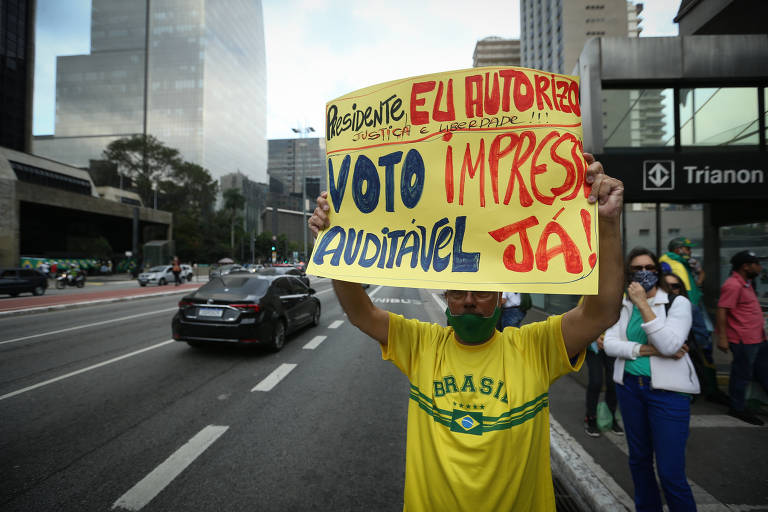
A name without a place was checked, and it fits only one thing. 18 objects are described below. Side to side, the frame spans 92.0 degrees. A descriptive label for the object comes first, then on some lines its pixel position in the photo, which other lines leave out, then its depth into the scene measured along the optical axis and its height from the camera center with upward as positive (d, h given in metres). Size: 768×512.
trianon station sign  4.90 +1.18
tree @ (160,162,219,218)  61.00 +12.03
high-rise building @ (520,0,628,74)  59.31 +40.64
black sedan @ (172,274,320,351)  6.83 -0.99
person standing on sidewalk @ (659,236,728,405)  3.69 -0.48
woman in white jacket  2.16 -0.77
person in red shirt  4.01 -0.75
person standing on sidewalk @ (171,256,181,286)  25.48 -0.68
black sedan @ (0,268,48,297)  17.38 -1.00
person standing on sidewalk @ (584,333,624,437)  3.81 -1.35
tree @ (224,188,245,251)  75.81 +12.57
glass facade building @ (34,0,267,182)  95.94 +48.71
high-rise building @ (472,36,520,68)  91.00 +52.59
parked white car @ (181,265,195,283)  31.86 -1.08
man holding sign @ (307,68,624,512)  1.39 +0.07
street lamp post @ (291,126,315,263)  32.88 +11.88
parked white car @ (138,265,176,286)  26.37 -1.11
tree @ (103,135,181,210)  56.91 +15.95
